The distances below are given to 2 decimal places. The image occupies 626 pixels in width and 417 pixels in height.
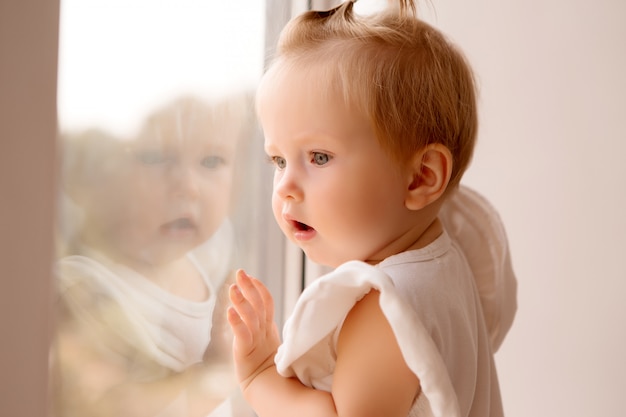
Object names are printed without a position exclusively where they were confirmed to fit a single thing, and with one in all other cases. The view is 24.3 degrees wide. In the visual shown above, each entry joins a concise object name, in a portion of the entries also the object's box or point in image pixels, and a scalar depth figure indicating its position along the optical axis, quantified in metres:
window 0.89
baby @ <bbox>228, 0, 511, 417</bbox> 0.95
